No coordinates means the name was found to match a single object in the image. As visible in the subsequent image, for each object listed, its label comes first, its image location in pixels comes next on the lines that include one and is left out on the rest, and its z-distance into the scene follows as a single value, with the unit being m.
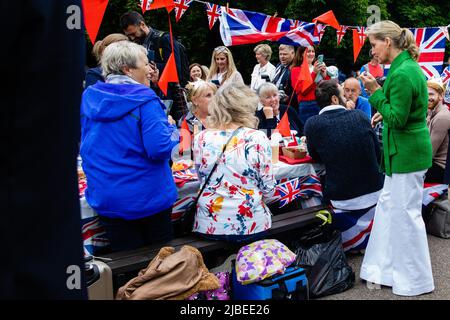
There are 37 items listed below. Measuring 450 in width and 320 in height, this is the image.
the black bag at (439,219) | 5.21
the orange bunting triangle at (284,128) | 5.38
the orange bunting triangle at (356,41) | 8.77
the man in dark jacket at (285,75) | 6.96
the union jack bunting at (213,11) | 7.18
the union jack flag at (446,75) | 7.49
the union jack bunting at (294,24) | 7.11
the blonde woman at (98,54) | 4.76
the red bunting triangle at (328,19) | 7.42
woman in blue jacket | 3.30
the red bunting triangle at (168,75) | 5.43
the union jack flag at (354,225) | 4.56
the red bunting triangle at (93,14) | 5.23
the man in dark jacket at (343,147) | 4.36
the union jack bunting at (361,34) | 8.92
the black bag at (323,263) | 3.95
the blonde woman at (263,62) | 8.42
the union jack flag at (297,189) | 4.65
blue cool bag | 3.38
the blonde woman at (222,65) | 7.02
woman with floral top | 3.66
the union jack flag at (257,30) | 6.74
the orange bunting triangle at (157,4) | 6.01
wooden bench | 3.39
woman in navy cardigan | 5.37
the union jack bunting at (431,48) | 7.30
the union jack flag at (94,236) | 3.69
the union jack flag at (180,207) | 4.21
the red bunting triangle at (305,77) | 6.54
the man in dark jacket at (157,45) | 5.66
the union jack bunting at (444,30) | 7.34
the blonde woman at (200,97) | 5.04
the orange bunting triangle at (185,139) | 5.03
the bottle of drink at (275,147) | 4.71
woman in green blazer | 3.78
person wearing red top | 6.64
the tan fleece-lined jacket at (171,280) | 3.04
